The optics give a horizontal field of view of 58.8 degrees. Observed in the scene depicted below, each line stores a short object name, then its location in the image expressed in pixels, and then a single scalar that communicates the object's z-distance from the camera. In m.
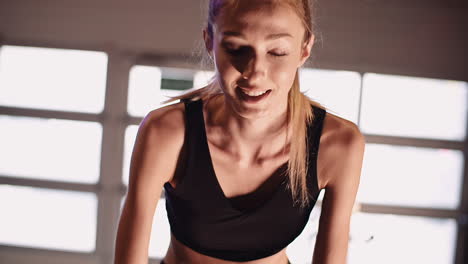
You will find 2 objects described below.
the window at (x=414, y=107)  4.11
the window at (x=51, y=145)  4.21
